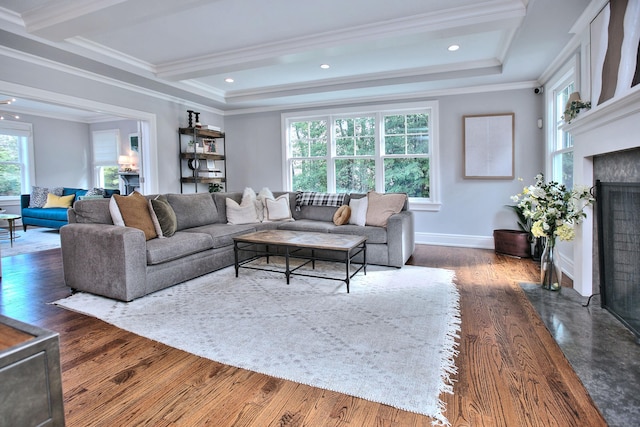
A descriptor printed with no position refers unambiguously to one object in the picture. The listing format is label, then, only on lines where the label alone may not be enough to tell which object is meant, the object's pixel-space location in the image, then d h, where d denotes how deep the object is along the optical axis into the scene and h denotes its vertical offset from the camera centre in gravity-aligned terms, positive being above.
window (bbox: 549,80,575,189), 3.93 +0.57
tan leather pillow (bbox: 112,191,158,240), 3.37 -0.09
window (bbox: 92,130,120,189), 8.78 +1.16
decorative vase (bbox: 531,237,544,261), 4.38 -0.65
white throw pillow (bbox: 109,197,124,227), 3.31 -0.08
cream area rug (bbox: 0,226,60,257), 5.27 -0.59
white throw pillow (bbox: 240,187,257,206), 4.95 +0.06
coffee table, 3.29 -0.40
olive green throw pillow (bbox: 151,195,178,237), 3.63 -0.14
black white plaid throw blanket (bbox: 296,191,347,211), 4.99 +0.01
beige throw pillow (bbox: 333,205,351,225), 4.53 -0.20
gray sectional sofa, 2.97 -0.42
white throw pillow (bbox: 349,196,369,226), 4.39 -0.15
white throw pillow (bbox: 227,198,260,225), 4.75 -0.16
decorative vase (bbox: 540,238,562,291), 3.13 -0.65
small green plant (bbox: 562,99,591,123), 2.91 +0.72
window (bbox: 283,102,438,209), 5.59 +0.80
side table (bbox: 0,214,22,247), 5.65 -0.19
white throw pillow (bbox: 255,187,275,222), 4.98 +0.00
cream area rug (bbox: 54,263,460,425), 1.85 -0.88
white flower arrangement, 3.01 -0.13
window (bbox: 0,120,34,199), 7.74 +1.03
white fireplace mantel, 2.14 +0.36
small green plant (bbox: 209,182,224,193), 6.62 +0.28
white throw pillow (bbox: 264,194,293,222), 4.95 -0.14
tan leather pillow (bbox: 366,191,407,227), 4.29 -0.10
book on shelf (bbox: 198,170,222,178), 6.30 +0.51
